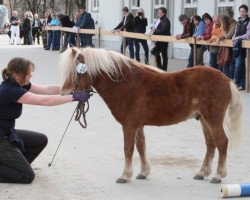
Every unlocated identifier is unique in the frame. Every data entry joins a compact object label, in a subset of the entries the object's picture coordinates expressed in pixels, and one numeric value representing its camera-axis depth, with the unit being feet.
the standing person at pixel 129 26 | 67.46
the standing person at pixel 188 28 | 54.90
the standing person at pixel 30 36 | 112.41
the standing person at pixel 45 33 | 102.55
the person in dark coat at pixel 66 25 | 89.40
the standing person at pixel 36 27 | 115.75
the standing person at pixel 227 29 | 47.62
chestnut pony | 20.89
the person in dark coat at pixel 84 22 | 82.31
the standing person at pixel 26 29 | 108.25
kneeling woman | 21.17
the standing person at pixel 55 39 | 95.76
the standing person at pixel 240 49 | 45.44
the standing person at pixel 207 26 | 51.55
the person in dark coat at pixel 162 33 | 57.57
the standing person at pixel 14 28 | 111.65
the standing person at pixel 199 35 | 53.01
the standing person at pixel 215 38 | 49.21
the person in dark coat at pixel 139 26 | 66.33
